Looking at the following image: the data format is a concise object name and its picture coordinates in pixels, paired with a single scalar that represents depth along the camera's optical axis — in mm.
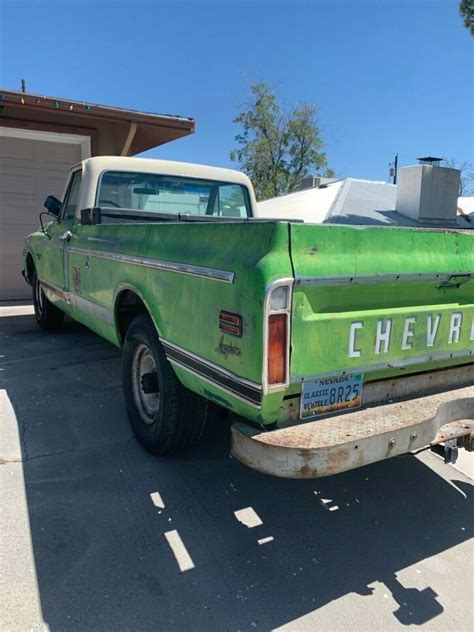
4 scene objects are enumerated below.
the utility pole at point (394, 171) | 38938
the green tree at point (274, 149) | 37812
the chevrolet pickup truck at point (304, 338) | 2098
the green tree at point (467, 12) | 11469
